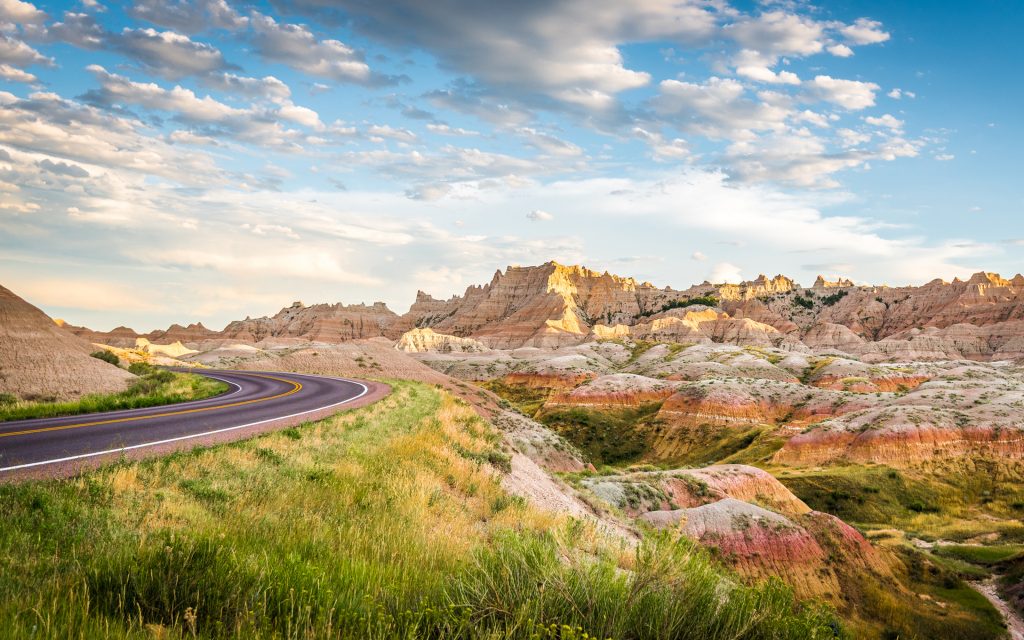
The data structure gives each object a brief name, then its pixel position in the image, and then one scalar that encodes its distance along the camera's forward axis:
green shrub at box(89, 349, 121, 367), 35.26
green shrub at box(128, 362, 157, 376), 36.16
